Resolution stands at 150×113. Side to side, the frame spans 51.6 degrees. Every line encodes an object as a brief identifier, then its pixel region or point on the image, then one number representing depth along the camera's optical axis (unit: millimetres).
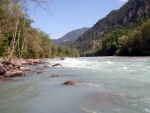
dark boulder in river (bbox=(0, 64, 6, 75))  14659
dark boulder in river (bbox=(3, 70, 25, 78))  14084
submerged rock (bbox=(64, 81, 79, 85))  10792
